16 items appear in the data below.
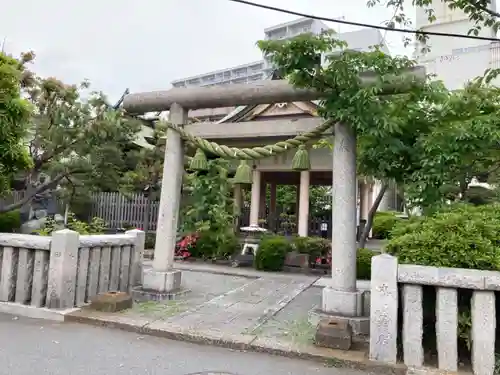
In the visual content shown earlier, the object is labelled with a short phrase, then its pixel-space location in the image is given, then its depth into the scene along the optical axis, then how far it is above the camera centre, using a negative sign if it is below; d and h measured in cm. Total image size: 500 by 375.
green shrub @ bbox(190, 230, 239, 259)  1039 -74
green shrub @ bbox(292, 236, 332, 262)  964 -60
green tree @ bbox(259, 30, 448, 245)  439 +160
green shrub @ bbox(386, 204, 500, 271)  359 -12
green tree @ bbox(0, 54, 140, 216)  1142 +227
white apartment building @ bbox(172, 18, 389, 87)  4092 +1993
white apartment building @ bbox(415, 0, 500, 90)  1914 +910
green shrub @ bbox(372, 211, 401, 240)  1511 +5
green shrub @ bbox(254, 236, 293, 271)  946 -83
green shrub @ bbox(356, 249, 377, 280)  794 -82
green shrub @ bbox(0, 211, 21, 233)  1276 -43
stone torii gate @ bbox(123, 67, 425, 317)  464 +63
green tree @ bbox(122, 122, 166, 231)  1280 +132
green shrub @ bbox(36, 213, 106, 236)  778 -35
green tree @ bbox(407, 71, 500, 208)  419 +94
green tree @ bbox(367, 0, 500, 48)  574 +338
